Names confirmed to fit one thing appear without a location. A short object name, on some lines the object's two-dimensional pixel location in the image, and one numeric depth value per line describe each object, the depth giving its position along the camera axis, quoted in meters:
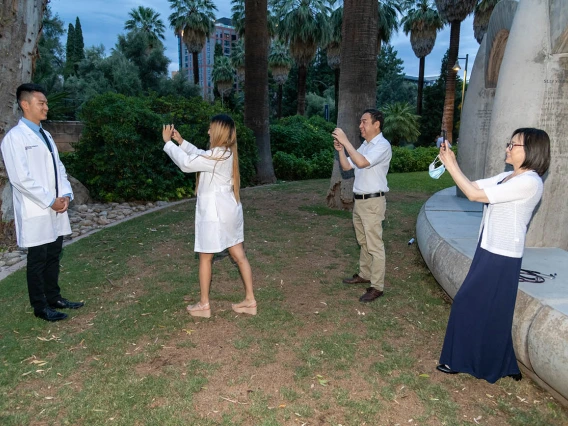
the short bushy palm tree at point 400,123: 30.81
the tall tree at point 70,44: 41.26
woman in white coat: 4.09
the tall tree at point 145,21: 41.84
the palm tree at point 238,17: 35.77
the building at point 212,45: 115.94
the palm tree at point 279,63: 39.84
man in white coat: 4.23
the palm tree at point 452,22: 27.39
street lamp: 26.31
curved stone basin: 3.15
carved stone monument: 5.20
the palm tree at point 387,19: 31.94
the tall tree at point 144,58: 29.80
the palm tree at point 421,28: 36.34
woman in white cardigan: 3.14
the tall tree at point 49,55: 22.02
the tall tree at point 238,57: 42.38
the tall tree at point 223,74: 45.72
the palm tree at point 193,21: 38.59
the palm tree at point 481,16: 30.34
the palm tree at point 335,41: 32.84
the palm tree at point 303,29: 32.44
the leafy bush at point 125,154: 10.59
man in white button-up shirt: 4.89
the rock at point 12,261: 6.58
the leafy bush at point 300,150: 18.42
